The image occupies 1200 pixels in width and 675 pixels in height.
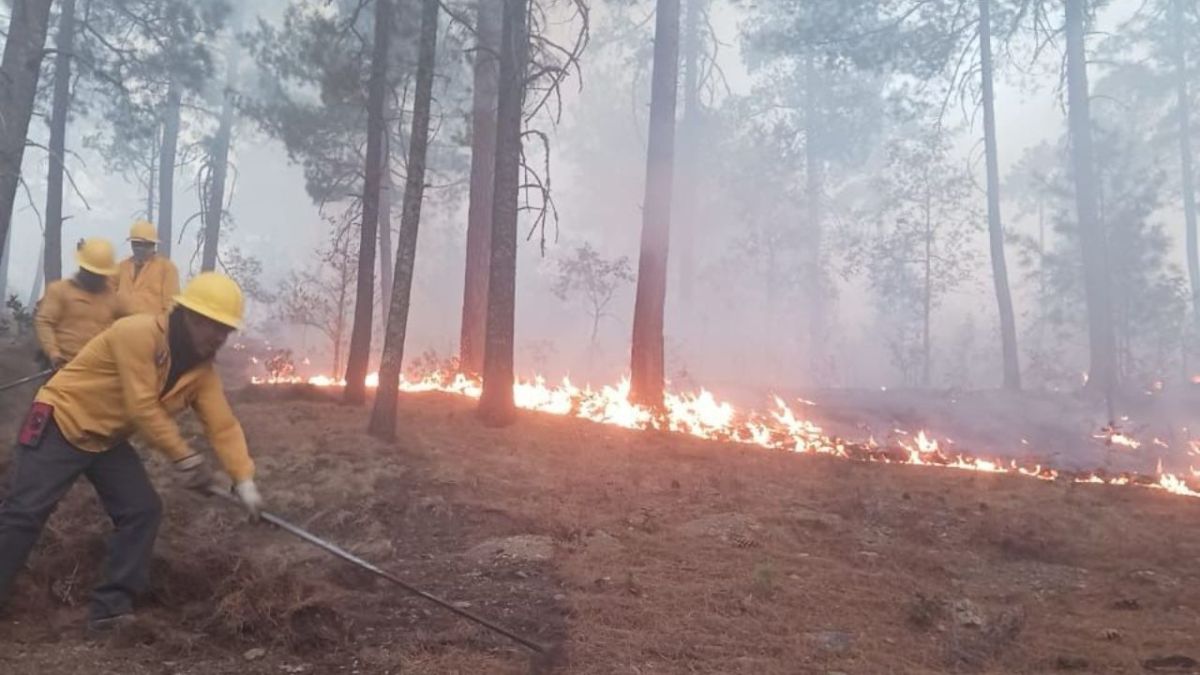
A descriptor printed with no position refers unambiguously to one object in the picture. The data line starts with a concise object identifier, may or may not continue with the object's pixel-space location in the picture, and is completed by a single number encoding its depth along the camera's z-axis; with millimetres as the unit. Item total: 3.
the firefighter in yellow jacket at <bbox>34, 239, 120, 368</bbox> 6121
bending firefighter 4102
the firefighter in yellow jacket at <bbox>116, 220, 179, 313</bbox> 7070
